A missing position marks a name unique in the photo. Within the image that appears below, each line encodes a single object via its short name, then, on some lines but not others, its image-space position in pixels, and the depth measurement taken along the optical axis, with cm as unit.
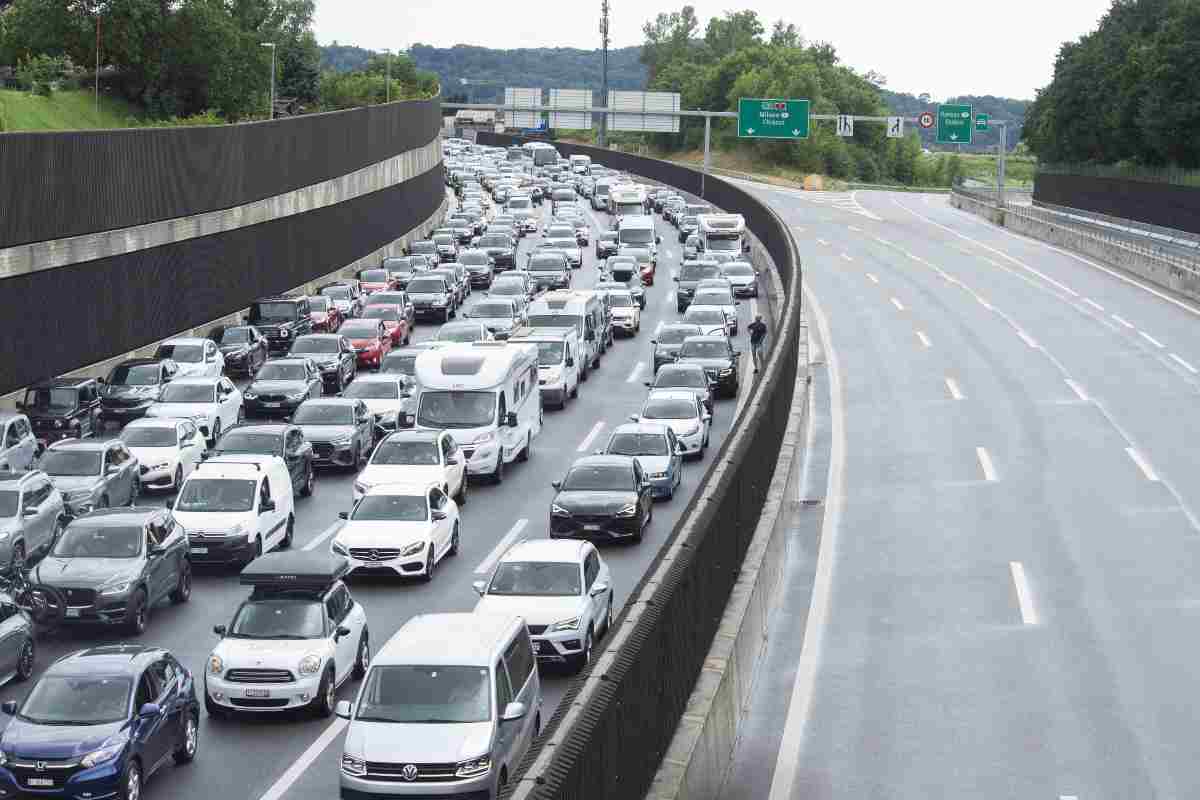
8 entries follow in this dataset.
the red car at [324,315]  5353
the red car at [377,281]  6259
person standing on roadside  4888
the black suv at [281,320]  5181
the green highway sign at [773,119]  10512
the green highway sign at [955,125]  10469
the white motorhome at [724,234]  7650
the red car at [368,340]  4859
